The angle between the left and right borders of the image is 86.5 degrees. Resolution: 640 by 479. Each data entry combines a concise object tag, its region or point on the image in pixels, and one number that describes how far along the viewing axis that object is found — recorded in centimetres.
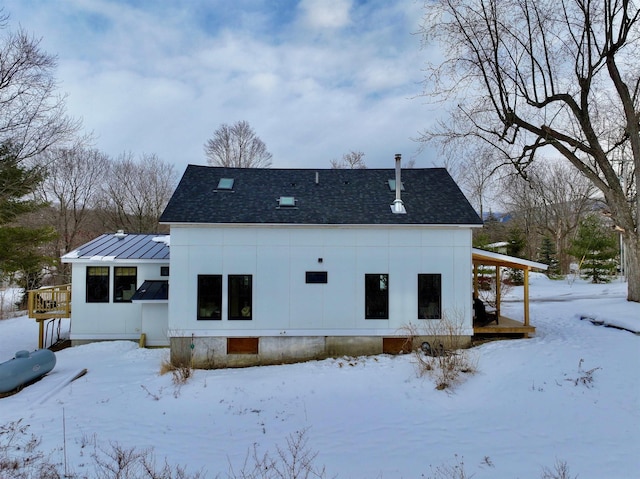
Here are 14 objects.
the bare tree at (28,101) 1142
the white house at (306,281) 995
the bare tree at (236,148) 3338
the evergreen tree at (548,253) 2851
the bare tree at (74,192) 2684
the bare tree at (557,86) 1210
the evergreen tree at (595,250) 2144
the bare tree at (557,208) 3216
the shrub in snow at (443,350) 802
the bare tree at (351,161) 3374
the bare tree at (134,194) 2911
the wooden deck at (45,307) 1250
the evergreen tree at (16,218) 1207
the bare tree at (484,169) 1450
